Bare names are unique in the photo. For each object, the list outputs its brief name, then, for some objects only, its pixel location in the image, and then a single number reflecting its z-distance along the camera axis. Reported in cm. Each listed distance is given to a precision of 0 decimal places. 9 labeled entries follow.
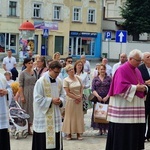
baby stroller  1073
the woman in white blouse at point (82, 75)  1173
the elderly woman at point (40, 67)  1100
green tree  4962
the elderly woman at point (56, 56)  1307
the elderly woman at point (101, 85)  1120
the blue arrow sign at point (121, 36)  2119
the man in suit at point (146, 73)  967
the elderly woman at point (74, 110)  1052
